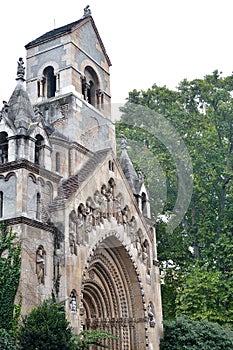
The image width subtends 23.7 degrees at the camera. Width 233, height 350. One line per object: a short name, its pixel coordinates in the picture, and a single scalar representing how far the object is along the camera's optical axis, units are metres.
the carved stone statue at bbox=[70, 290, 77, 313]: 18.20
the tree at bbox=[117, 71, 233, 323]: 29.62
